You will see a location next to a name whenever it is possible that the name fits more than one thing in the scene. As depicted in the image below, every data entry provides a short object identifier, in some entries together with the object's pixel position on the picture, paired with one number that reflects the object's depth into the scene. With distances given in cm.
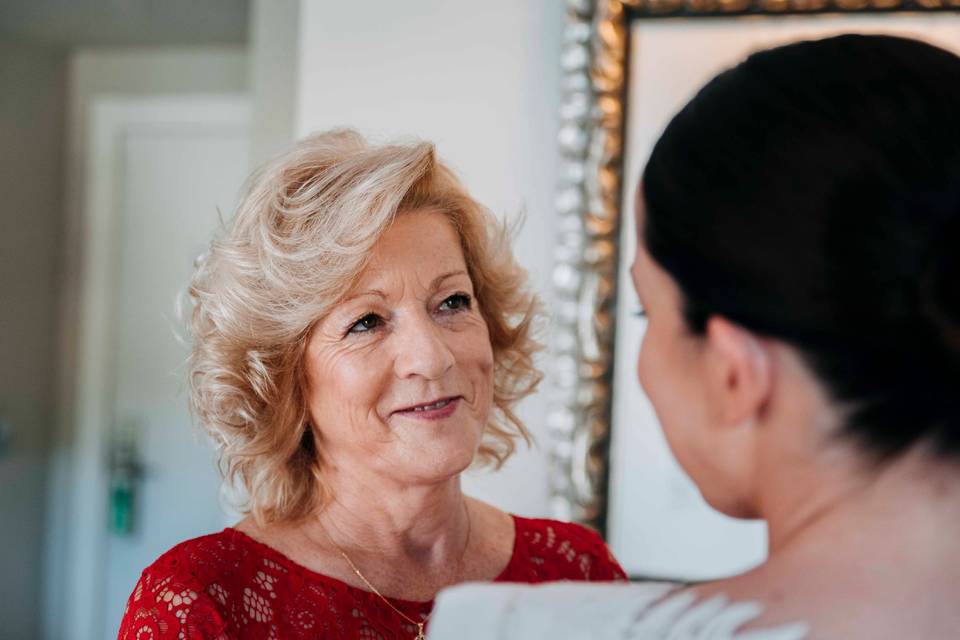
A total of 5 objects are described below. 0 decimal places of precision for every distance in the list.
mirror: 207
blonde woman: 144
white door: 414
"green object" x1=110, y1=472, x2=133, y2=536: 418
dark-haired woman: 55
